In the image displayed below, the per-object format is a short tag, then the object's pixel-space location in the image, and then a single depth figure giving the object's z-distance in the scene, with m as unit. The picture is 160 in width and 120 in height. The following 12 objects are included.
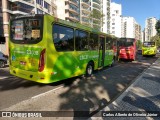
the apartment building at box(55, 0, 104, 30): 38.08
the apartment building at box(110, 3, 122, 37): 74.79
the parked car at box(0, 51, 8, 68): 10.73
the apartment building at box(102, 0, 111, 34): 57.99
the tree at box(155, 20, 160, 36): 25.02
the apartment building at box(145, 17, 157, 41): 115.52
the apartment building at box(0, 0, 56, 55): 21.26
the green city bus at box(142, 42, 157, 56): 18.40
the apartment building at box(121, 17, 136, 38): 92.20
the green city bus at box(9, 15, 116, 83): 4.41
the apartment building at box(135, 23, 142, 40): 103.24
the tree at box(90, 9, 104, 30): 31.55
